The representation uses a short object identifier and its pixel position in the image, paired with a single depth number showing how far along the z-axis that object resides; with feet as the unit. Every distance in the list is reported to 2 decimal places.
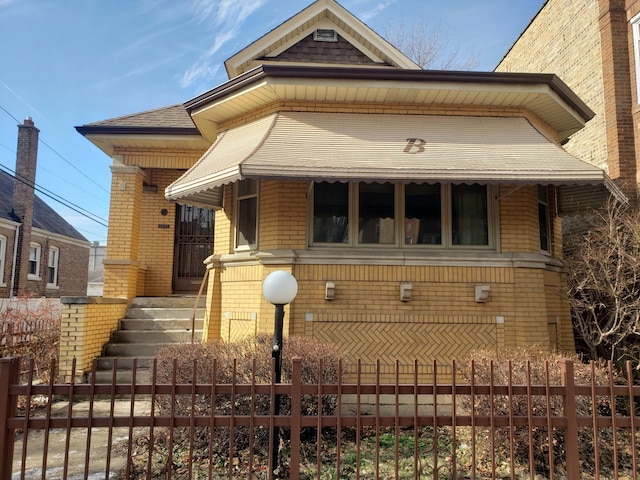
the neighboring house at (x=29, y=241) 68.69
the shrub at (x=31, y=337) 25.27
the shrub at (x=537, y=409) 15.62
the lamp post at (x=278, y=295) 14.34
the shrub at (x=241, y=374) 16.28
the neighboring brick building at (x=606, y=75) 33.88
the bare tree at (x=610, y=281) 23.00
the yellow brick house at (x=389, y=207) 22.08
